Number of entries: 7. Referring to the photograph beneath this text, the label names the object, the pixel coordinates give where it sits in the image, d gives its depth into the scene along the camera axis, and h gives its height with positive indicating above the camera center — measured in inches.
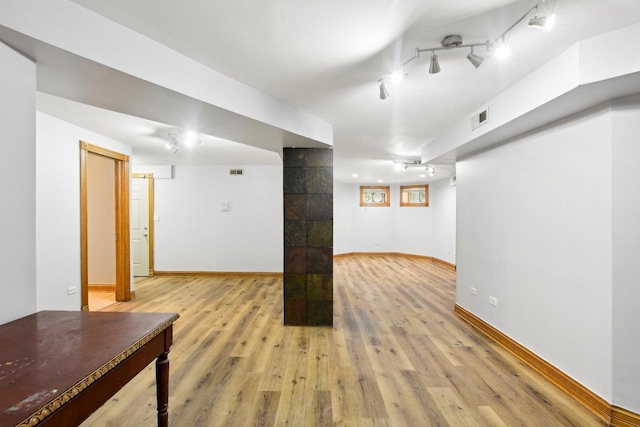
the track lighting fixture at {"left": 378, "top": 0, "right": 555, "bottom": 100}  63.1 +39.4
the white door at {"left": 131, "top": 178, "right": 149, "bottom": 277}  229.1 -7.4
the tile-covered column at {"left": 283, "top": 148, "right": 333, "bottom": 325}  130.3 -11.5
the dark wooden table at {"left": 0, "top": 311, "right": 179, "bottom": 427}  30.0 -20.2
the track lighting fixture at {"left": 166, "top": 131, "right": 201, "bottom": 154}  139.7 +40.2
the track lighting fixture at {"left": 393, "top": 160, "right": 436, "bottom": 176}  214.4 +38.9
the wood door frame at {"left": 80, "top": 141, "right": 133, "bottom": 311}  166.7 -10.3
